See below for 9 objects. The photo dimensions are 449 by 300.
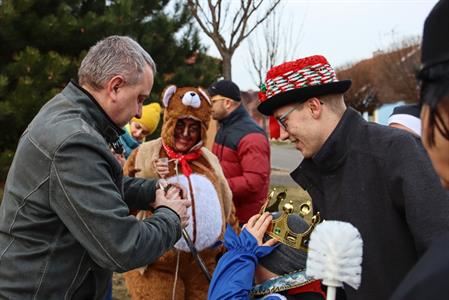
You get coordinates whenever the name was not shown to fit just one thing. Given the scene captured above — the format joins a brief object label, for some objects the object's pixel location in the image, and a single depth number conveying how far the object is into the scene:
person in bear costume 3.26
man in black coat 1.72
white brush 1.24
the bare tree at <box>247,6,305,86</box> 14.13
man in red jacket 4.25
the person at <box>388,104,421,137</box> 3.11
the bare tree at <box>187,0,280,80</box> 9.52
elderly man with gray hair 1.74
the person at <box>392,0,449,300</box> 0.79
